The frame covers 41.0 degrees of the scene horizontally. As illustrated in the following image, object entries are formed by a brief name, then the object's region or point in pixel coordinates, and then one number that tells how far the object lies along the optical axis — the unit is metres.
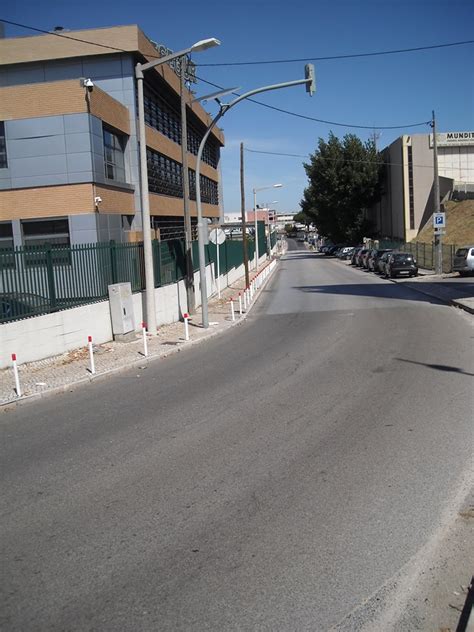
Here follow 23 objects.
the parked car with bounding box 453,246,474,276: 33.28
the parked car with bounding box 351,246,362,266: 55.49
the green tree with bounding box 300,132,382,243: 69.62
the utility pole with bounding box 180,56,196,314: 20.73
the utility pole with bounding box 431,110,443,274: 33.98
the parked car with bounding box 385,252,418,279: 37.00
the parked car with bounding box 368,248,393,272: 44.44
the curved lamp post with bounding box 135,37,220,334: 15.56
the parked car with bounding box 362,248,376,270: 47.54
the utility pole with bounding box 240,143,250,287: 40.69
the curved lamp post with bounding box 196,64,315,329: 15.75
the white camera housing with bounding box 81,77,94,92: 22.88
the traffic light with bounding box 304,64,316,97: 15.70
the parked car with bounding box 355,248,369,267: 51.94
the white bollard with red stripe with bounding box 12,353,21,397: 9.89
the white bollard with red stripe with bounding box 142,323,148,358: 13.33
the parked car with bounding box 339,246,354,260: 70.50
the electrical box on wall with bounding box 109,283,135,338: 15.38
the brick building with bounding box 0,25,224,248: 23.98
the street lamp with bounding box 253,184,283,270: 52.47
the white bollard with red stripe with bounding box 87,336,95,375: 11.54
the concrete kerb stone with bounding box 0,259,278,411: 9.84
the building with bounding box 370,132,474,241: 59.00
